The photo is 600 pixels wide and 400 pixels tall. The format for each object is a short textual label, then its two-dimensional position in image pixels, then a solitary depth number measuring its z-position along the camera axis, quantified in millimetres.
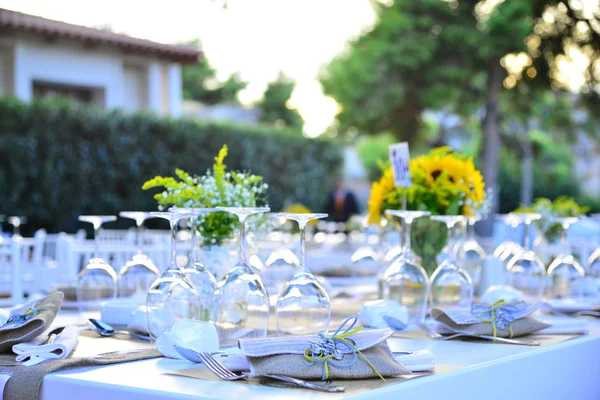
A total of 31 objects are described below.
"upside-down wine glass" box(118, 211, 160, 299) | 2311
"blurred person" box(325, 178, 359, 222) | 10662
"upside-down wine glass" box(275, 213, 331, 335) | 1961
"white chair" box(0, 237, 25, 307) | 3522
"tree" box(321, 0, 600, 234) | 12500
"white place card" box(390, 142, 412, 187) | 2850
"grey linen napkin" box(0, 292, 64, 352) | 1902
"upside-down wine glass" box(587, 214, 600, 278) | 3212
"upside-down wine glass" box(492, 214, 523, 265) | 3155
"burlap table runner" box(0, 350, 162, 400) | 1644
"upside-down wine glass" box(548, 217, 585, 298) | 2855
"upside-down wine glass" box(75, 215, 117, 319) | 2467
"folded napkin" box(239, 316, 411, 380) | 1561
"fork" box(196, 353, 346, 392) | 1475
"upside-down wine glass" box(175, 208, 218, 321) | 2014
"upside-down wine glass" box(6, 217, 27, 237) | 4674
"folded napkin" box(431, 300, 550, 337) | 2172
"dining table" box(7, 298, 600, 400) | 1489
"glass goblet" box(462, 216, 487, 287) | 3355
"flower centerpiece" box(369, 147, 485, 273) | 2922
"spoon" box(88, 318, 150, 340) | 2215
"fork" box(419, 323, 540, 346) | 2059
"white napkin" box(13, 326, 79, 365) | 1775
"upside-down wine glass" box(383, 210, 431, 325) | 2348
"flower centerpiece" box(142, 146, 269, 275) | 2523
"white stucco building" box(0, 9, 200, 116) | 11773
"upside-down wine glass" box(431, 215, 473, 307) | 2443
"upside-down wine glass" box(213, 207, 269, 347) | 1919
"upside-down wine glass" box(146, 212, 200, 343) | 1918
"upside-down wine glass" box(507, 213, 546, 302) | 2898
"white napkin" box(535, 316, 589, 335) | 2262
